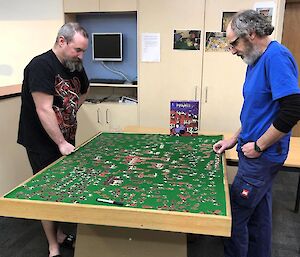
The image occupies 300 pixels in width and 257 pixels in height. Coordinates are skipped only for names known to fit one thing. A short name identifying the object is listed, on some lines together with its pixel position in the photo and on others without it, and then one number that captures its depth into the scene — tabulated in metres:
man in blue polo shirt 1.39
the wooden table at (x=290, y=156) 2.11
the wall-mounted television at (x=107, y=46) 3.66
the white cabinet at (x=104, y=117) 3.56
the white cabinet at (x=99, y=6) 3.28
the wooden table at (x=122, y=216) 1.20
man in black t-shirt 1.88
